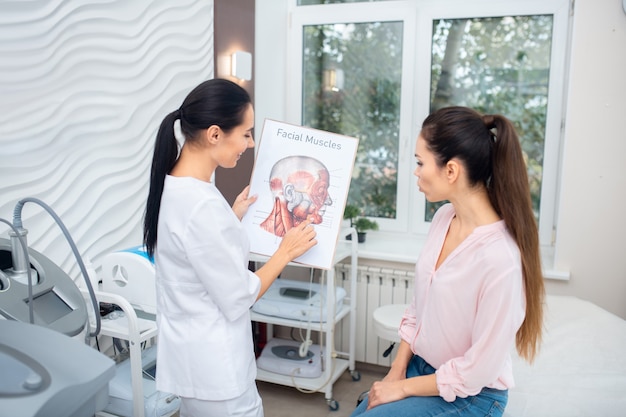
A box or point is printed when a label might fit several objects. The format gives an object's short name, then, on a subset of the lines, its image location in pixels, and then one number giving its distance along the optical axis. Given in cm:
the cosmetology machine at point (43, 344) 71
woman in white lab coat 118
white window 279
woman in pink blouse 114
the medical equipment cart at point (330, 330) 250
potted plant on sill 297
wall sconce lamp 262
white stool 242
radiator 281
